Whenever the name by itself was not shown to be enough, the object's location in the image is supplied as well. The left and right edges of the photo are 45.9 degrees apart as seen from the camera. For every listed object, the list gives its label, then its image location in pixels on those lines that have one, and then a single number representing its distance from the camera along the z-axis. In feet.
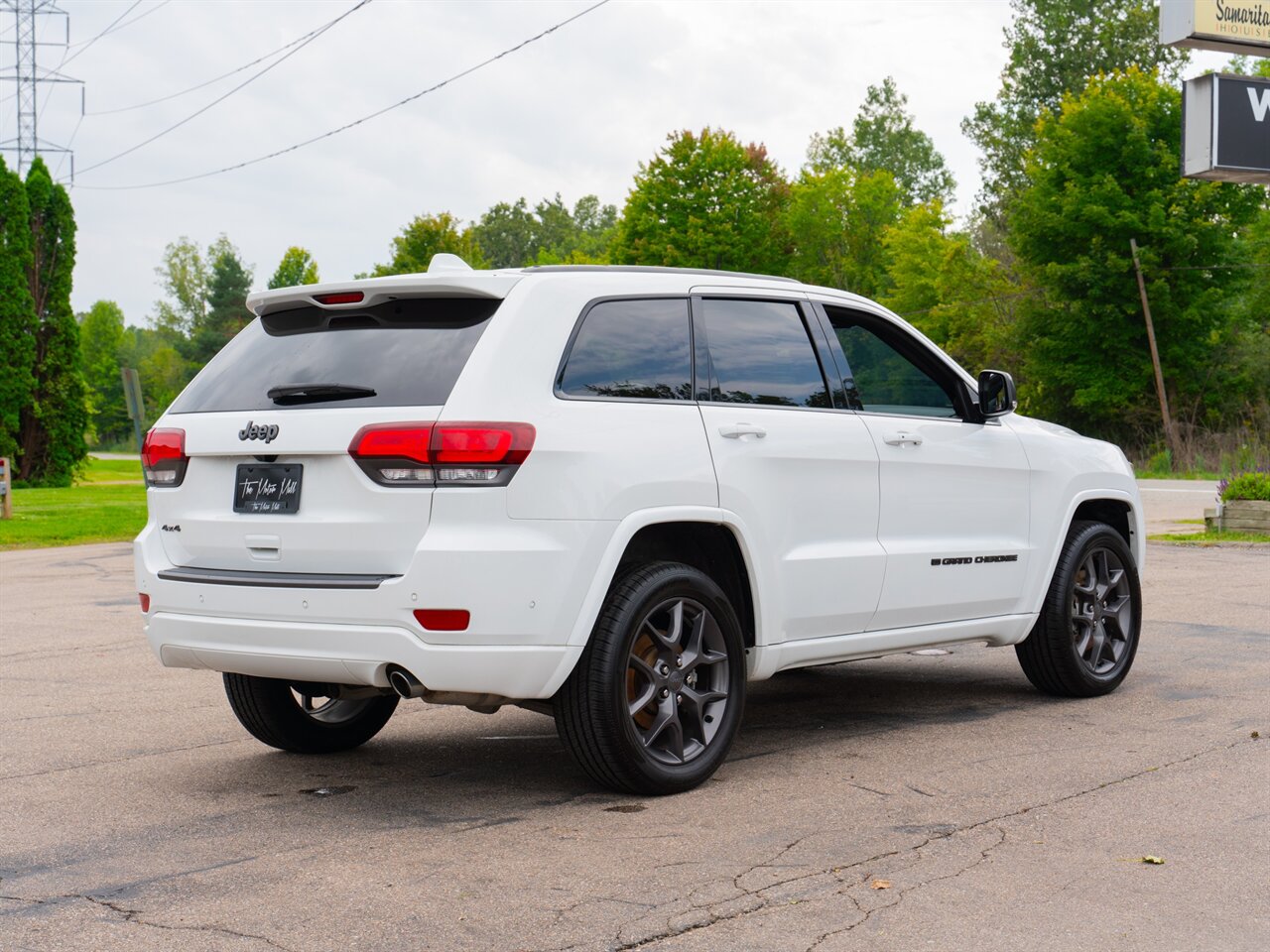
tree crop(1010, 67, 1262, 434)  149.89
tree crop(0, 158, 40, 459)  123.65
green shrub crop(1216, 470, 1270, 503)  62.54
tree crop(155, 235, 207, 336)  398.62
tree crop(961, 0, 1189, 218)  214.28
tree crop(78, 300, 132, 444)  378.73
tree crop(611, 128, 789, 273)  203.21
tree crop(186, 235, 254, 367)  340.39
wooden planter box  61.11
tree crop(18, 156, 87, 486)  127.44
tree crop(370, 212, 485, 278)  222.48
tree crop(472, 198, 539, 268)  444.55
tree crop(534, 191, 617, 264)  435.94
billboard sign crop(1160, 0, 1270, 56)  65.51
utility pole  135.95
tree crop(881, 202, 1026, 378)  191.31
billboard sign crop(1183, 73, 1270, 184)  68.51
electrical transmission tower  183.62
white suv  16.31
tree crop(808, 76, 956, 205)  285.02
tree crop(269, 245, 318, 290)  315.17
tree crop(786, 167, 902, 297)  230.07
